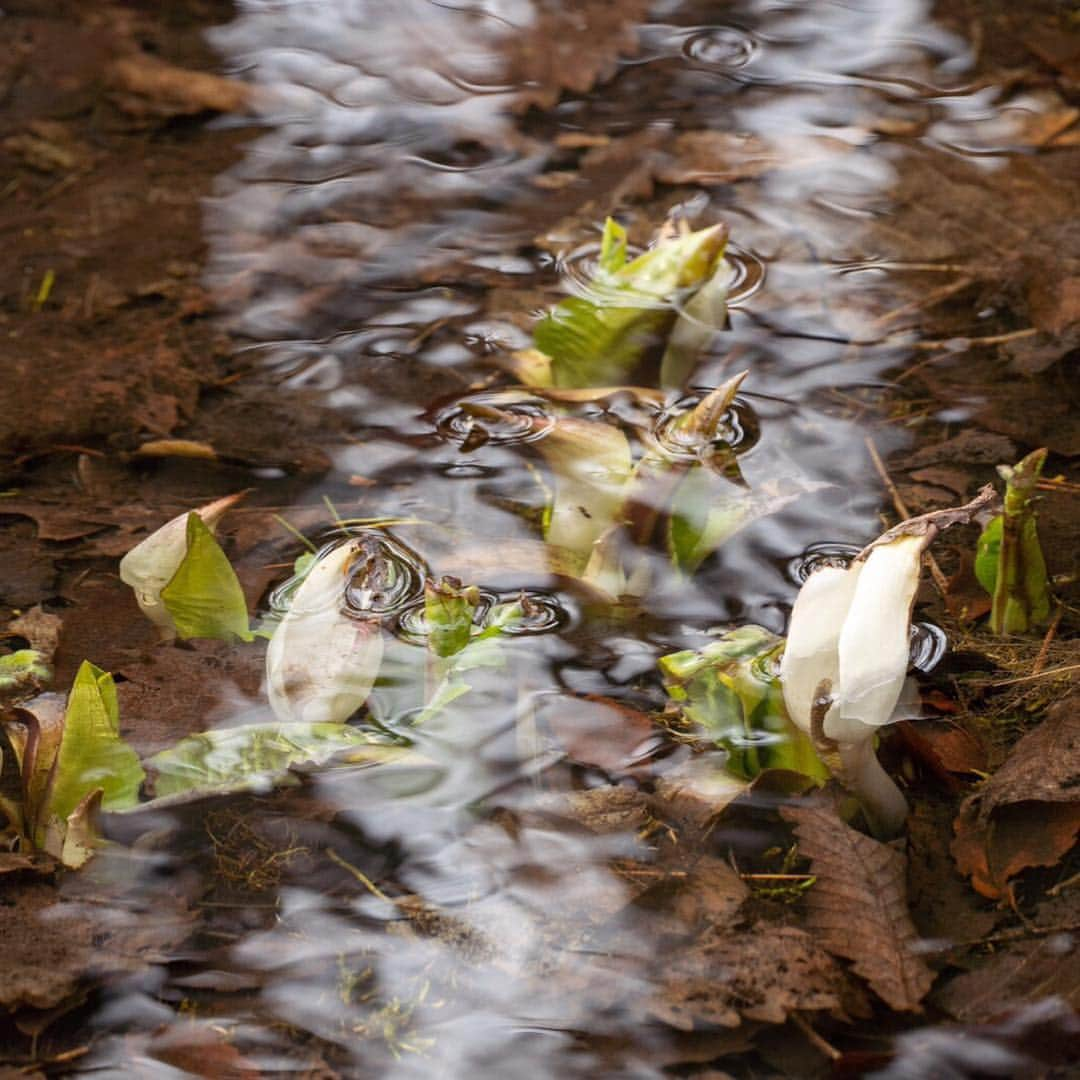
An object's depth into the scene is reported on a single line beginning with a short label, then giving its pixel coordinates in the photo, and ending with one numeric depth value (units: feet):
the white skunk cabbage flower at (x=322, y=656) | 11.62
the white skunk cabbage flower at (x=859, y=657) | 11.38
